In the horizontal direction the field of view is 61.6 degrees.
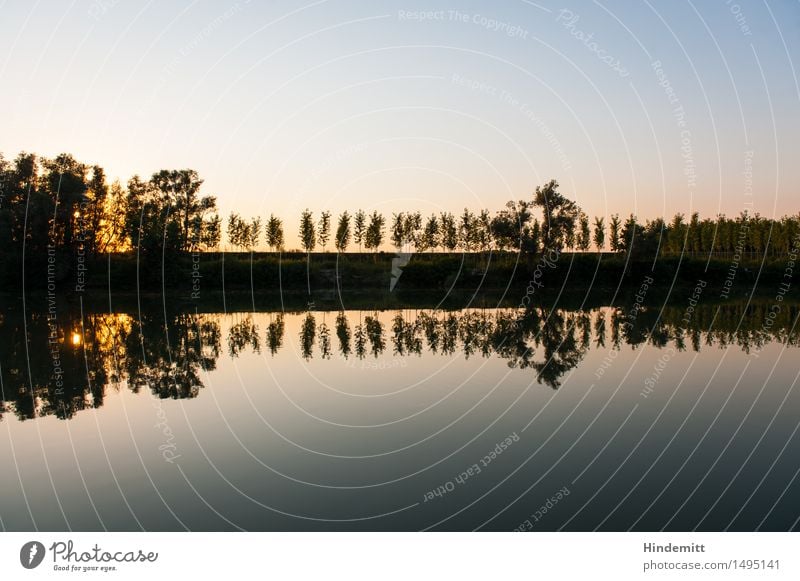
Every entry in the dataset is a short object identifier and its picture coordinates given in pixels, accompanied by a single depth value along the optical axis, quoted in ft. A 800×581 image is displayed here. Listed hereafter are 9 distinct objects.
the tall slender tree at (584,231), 152.45
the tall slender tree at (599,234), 172.90
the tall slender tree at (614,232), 183.32
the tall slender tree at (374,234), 174.19
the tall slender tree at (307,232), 167.32
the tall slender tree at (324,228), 176.83
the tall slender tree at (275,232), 175.83
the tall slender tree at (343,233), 173.43
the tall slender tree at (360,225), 179.63
